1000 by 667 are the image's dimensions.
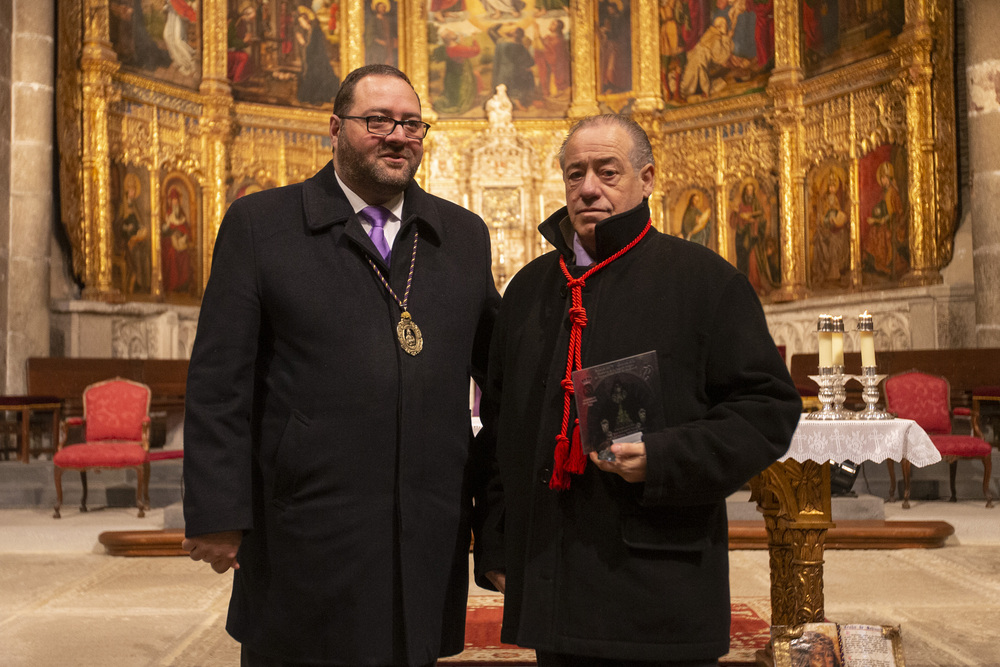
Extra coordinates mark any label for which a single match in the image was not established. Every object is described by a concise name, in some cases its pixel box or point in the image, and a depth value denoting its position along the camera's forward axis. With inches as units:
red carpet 156.4
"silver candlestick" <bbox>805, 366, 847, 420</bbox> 164.7
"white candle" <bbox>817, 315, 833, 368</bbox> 165.9
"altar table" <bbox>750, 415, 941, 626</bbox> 149.7
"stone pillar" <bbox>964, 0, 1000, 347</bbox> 385.4
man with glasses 77.4
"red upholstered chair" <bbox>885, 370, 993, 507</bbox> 308.7
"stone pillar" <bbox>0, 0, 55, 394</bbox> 409.7
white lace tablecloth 148.7
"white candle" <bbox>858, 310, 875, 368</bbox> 164.2
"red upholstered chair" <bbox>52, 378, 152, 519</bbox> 307.1
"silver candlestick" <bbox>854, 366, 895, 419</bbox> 159.6
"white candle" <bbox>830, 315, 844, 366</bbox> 167.6
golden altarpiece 440.5
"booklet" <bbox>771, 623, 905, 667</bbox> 123.0
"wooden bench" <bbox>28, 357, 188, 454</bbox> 376.5
